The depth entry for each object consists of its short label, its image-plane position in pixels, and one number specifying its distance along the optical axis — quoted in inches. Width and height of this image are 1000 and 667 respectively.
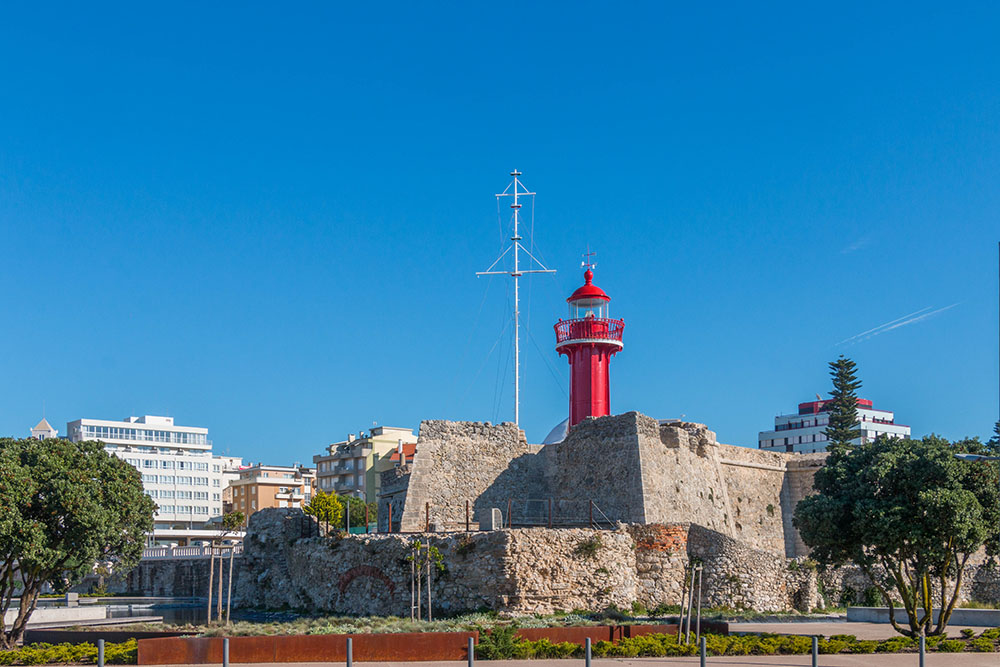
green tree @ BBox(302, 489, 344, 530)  2780.5
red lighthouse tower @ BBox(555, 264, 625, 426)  1770.4
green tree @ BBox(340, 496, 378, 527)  2925.7
